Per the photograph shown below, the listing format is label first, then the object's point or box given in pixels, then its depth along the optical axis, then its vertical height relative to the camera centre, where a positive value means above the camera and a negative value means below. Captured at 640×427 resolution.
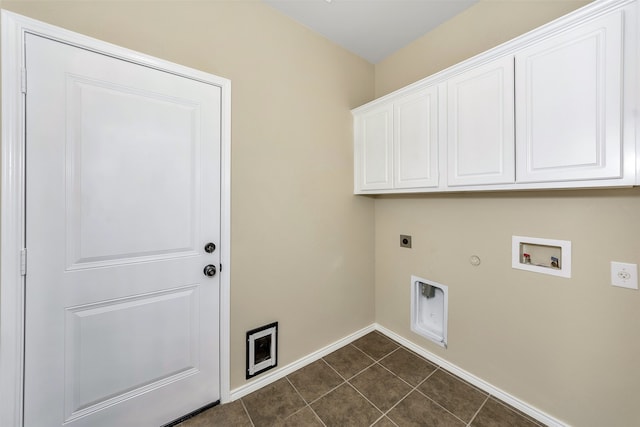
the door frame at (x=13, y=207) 1.02 +0.02
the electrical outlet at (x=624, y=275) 1.18 -0.31
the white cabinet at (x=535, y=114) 1.03 +0.54
